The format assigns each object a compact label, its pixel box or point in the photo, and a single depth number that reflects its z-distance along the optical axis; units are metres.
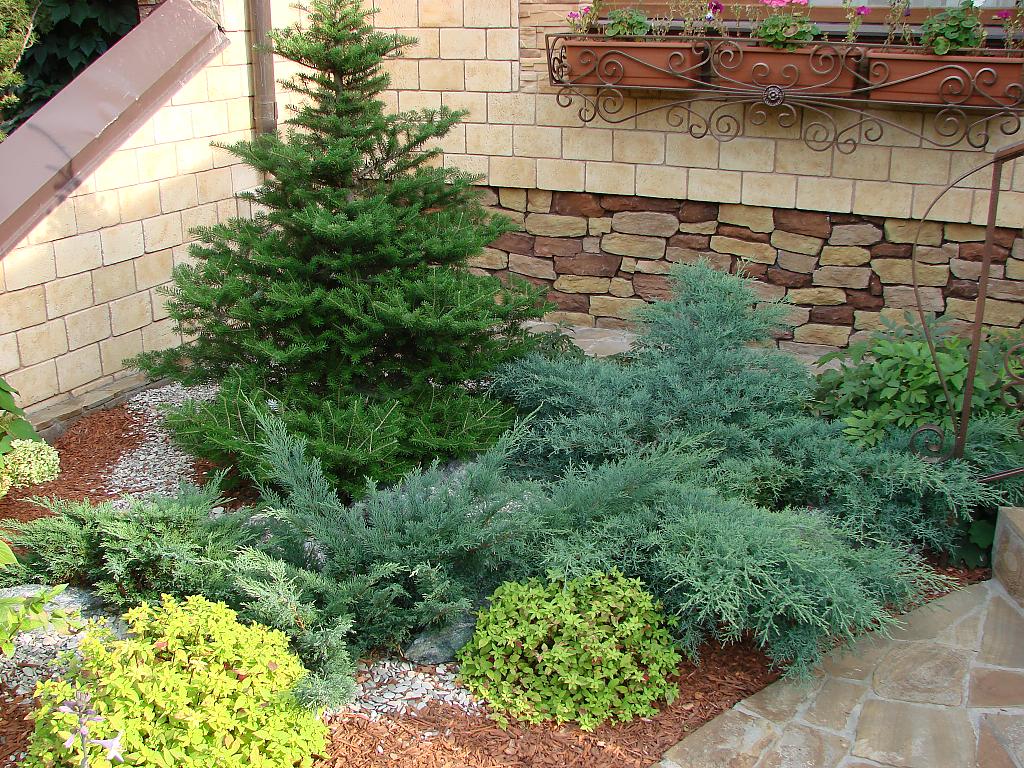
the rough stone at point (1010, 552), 3.17
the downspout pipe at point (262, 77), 5.19
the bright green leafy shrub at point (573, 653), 2.61
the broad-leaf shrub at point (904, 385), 3.65
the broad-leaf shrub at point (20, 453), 3.62
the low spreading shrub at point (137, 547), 2.71
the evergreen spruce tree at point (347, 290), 3.54
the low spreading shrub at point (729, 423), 3.37
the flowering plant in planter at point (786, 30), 4.66
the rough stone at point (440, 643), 2.79
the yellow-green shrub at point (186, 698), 2.07
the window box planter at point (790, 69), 4.63
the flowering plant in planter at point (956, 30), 4.39
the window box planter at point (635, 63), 4.92
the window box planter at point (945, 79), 4.34
